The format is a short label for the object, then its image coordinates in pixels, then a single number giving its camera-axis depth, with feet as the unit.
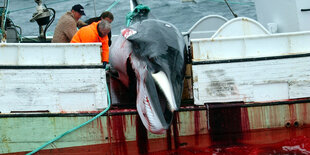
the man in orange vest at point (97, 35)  41.42
